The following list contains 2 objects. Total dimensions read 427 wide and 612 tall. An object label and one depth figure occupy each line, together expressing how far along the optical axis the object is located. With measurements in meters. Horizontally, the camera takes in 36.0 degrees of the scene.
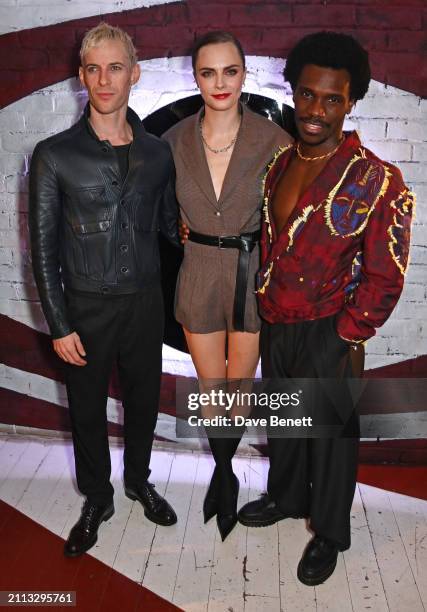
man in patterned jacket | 2.15
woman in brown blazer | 2.40
